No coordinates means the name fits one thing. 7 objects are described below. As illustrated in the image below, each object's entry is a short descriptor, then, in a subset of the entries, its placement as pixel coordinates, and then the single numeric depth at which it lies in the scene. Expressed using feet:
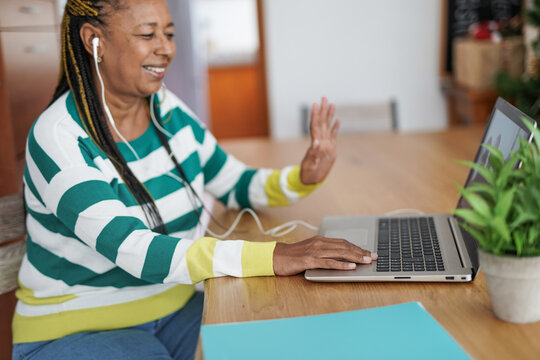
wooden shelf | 9.36
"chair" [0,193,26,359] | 4.09
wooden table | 2.56
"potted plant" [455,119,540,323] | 2.34
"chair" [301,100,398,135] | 7.95
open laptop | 3.01
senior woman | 3.25
